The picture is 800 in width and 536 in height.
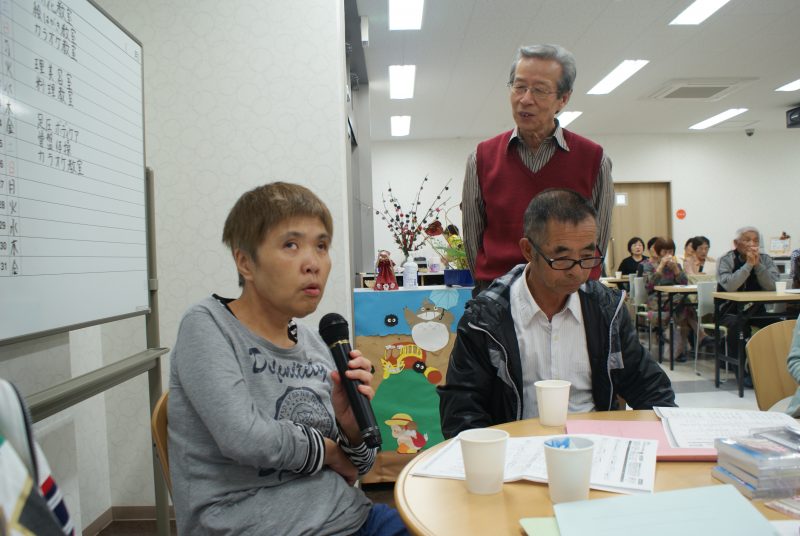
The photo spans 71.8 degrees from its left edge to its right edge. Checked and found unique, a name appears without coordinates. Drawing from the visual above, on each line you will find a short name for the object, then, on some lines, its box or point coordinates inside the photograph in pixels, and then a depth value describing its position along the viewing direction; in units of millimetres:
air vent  7340
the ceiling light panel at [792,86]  7628
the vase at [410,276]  3145
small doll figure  3037
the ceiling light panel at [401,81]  6699
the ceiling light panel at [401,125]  8922
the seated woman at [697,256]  6961
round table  812
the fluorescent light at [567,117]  8908
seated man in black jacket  1529
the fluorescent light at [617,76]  6656
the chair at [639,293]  6699
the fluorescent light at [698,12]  5102
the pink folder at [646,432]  1021
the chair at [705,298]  5262
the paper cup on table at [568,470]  820
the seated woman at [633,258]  8047
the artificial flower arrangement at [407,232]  3453
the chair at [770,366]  1941
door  10344
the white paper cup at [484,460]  894
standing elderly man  1979
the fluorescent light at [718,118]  8943
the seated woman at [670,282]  6047
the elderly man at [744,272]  5070
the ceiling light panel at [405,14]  4977
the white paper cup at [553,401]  1233
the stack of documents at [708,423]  1104
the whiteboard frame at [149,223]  1881
